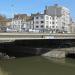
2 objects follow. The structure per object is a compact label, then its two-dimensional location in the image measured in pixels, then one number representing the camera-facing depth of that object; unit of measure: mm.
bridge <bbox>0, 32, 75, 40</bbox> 25567
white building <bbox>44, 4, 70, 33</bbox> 77415
